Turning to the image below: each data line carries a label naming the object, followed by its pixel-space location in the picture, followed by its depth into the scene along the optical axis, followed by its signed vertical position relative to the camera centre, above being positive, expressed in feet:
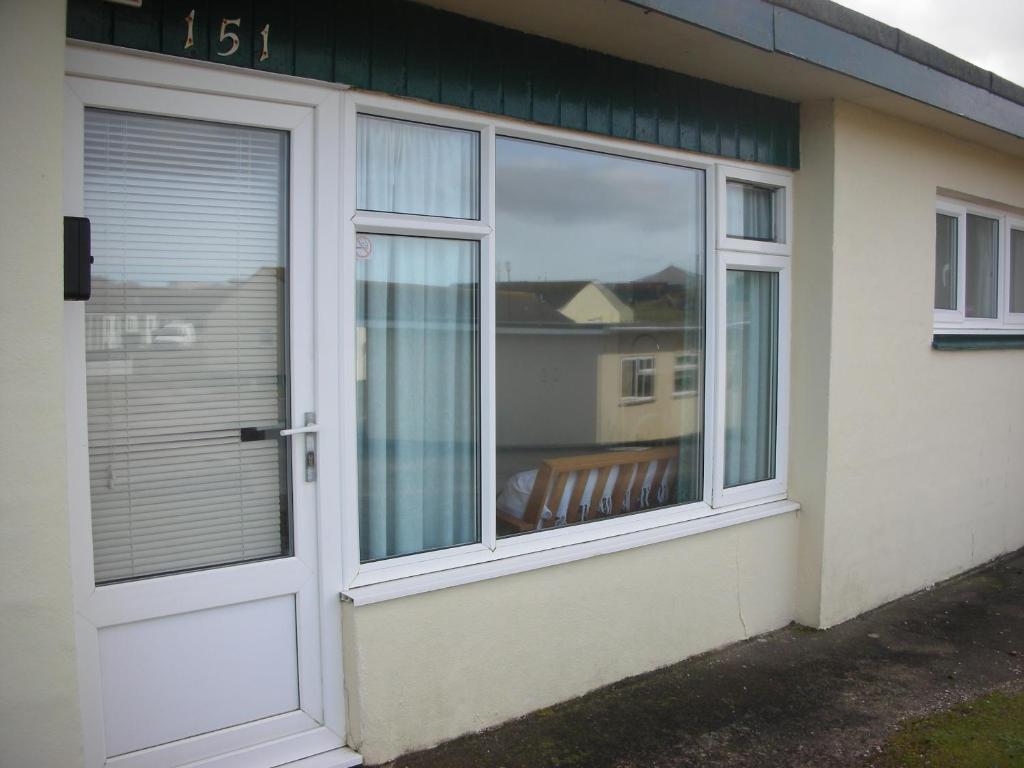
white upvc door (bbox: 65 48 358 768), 9.11 -0.80
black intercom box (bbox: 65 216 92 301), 8.41 +0.93
